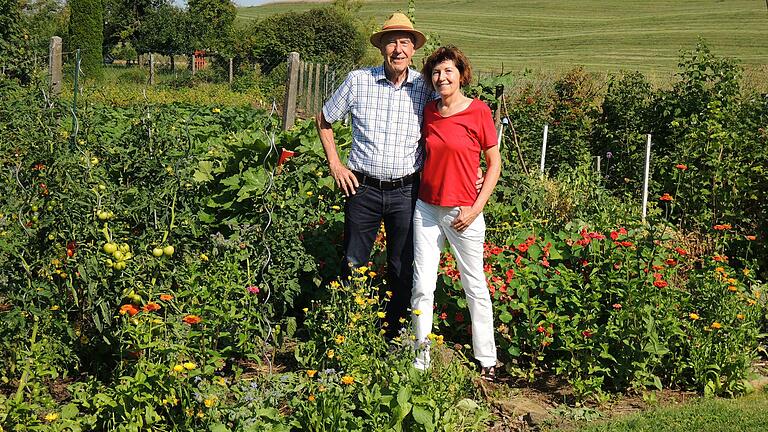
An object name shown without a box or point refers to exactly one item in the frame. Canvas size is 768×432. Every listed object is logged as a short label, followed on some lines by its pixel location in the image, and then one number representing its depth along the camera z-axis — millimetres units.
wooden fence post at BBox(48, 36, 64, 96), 11539
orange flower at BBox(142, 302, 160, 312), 3173
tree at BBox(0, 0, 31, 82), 7691
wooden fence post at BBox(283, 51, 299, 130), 9435
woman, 3648
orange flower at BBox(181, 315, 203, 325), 3139
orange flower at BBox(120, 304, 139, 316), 3182
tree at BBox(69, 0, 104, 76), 22531
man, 3754
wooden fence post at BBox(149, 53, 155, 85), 20995
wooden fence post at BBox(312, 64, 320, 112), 11761
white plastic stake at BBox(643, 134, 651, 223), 6858
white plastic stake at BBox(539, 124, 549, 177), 8156
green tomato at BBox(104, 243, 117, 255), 3227
